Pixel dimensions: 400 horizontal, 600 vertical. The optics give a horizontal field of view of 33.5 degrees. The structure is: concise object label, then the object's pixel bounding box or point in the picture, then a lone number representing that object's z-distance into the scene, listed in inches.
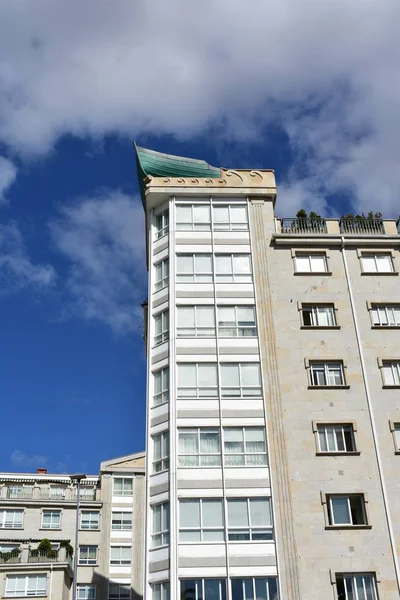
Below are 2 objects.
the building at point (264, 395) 1170.6
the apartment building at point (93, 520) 2178.9
